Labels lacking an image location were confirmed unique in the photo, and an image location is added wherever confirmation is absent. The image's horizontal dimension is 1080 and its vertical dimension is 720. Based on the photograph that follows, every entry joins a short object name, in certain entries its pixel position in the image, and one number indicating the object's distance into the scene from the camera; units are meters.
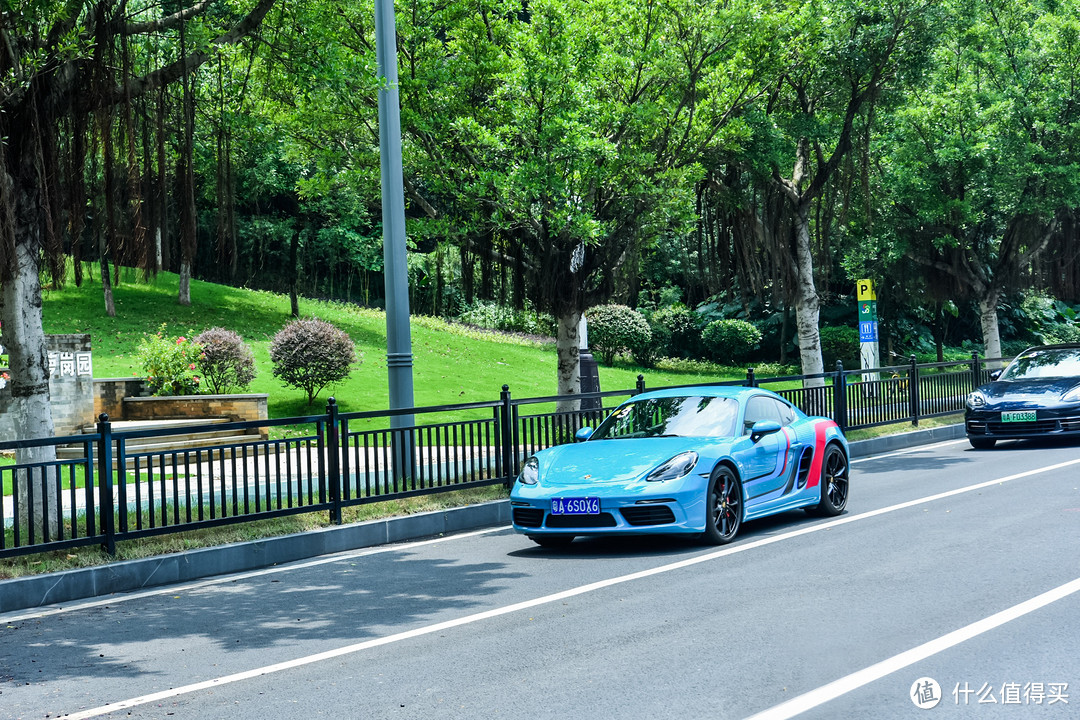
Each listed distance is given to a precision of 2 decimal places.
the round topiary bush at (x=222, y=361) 21.86
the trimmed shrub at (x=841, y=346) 36.88
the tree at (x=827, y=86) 19.72
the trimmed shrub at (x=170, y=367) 20.73
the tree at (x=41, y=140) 9.55
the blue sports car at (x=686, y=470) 9.07
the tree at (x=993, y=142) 25.42
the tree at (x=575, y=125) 15.52
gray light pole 12.67
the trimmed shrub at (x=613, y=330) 37.00
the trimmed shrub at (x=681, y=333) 40.53
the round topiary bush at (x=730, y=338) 38.50
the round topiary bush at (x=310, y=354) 22.61
